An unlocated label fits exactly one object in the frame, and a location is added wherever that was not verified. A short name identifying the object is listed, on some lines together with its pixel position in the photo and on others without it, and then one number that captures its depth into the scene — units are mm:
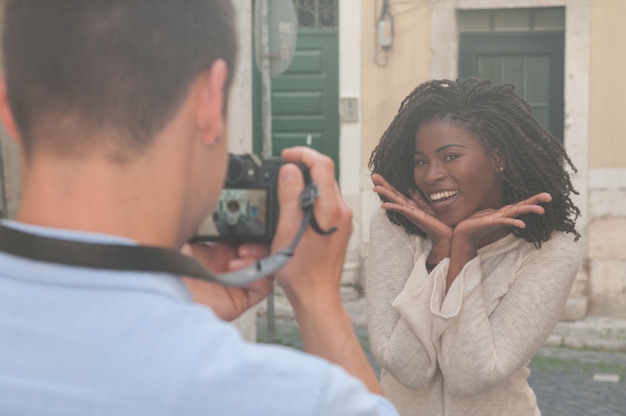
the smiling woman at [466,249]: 2482
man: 952
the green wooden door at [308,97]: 10383
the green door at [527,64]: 10047
